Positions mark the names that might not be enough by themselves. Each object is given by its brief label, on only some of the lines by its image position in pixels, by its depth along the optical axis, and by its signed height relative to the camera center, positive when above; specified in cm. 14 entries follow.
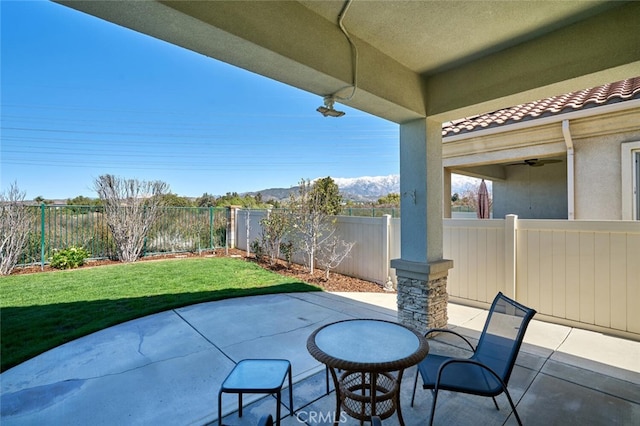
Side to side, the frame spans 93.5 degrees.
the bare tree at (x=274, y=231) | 932 -51
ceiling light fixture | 351 +123
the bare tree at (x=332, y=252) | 792 -102
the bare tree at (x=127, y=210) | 995 +17
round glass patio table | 221 -110
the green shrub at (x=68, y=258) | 870 -125
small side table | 220 -128
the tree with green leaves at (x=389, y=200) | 2091 +109
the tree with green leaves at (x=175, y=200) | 1192 +73
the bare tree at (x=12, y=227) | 804 -32
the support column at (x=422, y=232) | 433 -25
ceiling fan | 700 +133
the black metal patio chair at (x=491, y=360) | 234 -132
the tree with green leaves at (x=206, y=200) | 1854 +99
